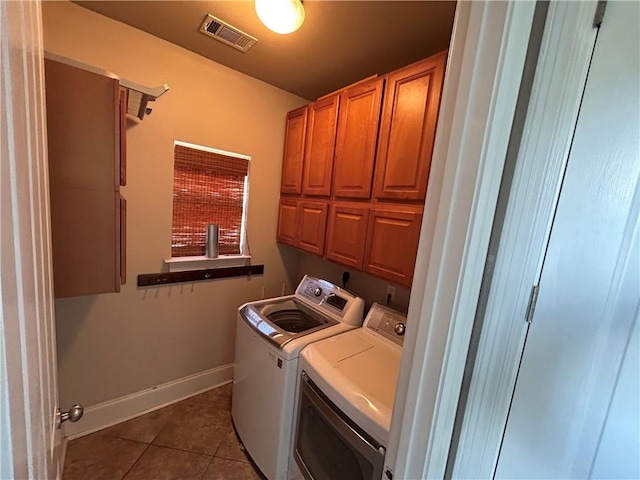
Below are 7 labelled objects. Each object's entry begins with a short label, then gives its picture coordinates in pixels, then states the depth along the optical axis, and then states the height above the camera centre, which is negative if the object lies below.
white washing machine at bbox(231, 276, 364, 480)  1.42 -0.87
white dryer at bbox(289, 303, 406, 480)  1.03 -0.80
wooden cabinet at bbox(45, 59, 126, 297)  1.13 +0.02
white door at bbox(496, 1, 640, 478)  0.53 -0.15
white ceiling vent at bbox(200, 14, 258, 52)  1.50 +0.96
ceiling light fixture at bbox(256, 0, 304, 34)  1.20 +0.86
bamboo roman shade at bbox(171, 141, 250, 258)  1.97 -0.02
